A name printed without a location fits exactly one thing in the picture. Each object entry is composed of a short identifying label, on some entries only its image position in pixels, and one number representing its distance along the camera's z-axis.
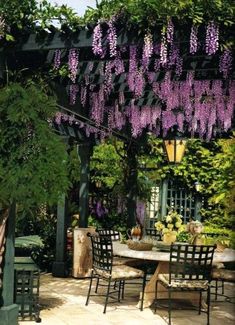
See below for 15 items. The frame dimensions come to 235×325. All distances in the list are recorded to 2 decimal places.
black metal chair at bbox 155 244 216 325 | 5.49
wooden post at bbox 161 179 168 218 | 13.02
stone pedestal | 8.31
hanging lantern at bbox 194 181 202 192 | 12.30
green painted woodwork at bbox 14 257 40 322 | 5.32
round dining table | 5.71
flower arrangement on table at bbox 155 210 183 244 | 6.55
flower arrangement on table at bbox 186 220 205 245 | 6.28
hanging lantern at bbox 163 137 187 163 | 7.73
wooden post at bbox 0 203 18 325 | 4.90
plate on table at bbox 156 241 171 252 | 6.16
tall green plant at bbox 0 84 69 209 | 4.52
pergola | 4.52
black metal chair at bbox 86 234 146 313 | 5.83
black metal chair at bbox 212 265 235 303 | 6.31
